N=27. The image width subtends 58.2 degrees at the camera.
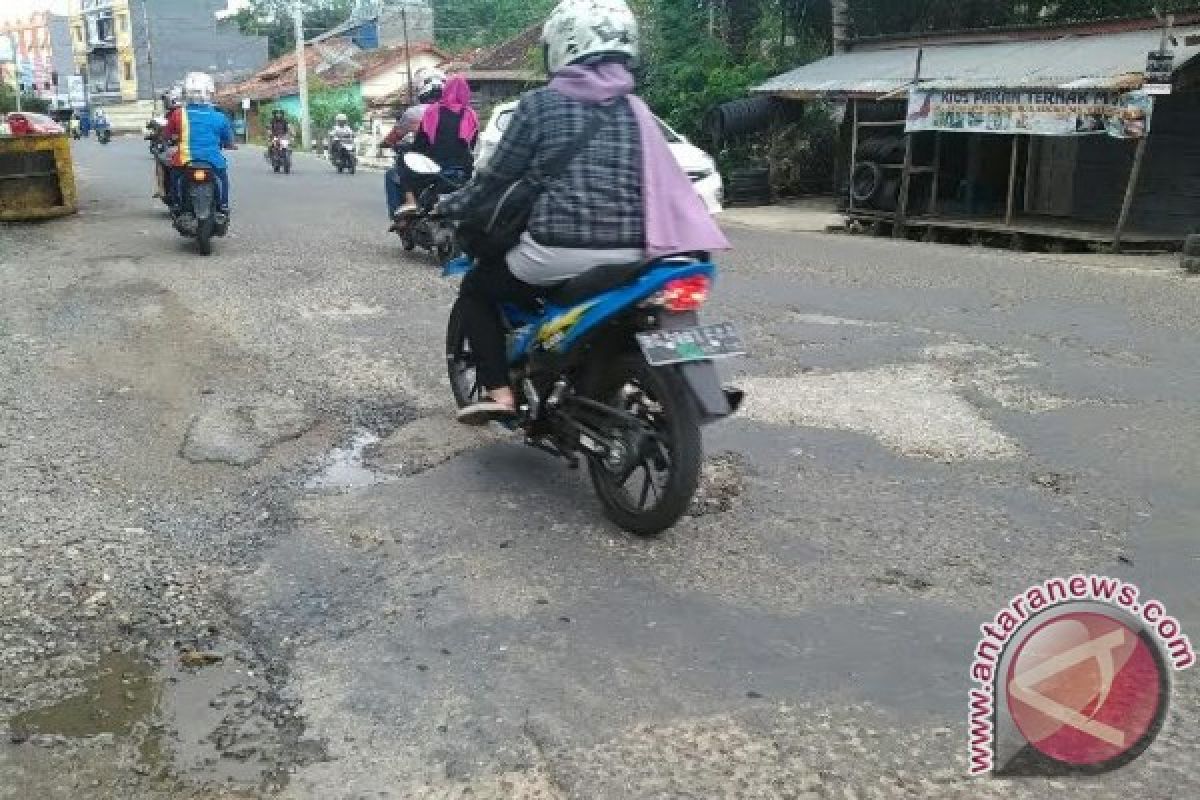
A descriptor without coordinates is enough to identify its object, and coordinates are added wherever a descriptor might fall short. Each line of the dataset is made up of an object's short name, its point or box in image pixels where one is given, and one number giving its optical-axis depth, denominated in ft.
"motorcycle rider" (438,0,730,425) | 12.33
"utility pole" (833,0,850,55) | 61.82
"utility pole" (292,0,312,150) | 123.32
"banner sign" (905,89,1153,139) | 39.06
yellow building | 236.63
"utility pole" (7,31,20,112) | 188.12
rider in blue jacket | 31.99
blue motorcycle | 11.55
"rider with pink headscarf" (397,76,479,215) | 31.45
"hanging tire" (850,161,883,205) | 51.42
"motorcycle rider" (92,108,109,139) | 151.48
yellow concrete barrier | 38.04
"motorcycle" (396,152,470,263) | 31.04
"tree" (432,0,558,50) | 185.47
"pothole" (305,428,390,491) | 14.40
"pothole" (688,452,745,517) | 13.29
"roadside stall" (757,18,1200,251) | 40.98
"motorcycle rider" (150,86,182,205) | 32.98
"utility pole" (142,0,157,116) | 223.51
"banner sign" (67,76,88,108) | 225.35
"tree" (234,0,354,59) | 248.52
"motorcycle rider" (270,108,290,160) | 78.54
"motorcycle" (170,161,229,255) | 31.78
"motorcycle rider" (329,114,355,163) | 82.04
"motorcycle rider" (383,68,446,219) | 33.09
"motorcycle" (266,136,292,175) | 78.48
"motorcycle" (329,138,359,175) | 81.76
